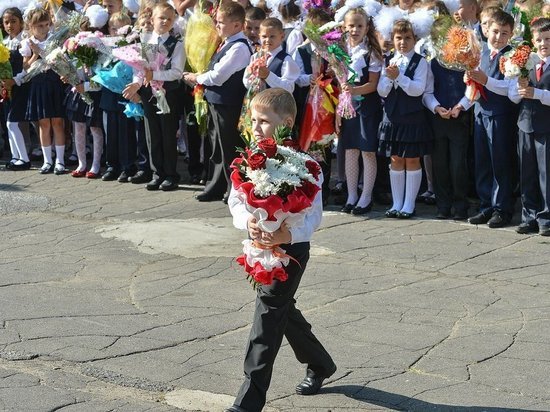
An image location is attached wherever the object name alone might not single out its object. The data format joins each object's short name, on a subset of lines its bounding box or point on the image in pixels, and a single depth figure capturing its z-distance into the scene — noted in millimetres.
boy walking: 5598
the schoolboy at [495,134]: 9969
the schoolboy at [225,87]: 10867
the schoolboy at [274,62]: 10469
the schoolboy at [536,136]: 9508
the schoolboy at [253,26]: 11602
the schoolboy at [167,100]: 11547
